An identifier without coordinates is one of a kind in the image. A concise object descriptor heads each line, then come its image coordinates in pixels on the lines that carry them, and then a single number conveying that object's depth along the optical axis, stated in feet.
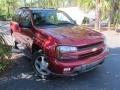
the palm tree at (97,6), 25.99
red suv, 7.91
